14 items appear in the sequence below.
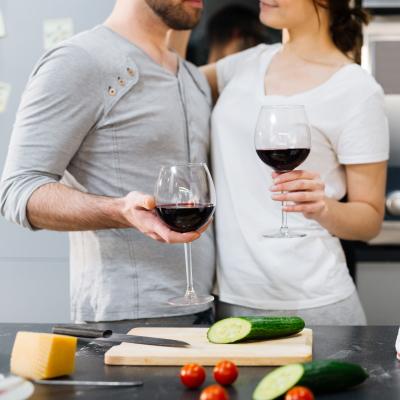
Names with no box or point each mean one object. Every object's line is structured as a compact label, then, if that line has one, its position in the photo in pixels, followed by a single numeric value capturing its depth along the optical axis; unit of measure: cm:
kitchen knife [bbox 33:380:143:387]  137
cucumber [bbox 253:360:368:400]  130
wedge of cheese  140
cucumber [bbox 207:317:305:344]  153
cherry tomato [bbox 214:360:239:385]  137
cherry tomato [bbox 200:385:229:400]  127
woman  201
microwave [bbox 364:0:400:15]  234
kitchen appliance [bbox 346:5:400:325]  236
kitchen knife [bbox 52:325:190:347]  151
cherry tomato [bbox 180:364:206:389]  136
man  185
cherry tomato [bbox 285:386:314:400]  126
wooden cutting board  147
